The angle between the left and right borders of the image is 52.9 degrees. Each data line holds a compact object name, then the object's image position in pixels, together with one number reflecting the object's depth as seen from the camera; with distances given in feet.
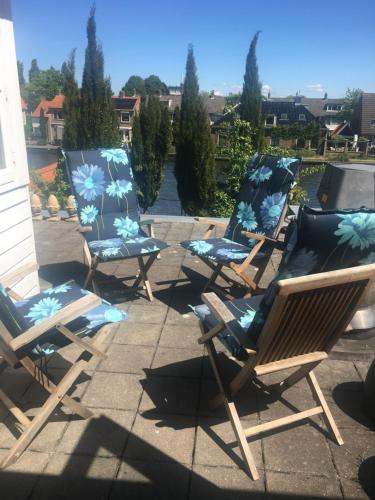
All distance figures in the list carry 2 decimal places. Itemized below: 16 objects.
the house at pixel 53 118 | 186.50
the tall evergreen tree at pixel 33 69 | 308.65
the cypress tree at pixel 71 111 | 31.01
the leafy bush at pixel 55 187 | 27.83
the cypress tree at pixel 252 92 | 40.60
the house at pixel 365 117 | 164.45
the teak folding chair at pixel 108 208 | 11.98
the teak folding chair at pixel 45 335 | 6.03
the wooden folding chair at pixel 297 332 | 5.35
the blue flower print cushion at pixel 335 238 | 5.74
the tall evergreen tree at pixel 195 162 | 36.14
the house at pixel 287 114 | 168.96
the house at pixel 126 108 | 161.12
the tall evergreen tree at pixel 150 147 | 39.55
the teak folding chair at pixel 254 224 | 11.35
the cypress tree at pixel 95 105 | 30.60
